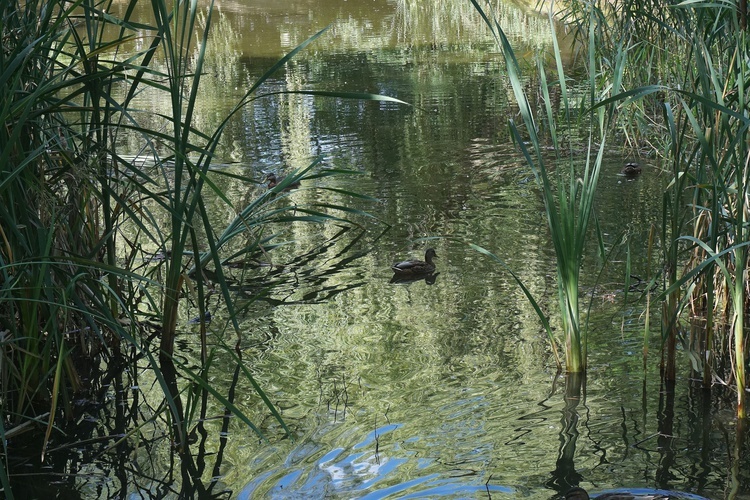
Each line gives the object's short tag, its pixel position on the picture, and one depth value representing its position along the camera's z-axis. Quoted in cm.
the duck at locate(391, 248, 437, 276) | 1110
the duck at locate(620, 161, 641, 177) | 1509
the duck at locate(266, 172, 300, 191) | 1468
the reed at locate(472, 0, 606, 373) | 726
